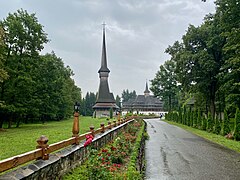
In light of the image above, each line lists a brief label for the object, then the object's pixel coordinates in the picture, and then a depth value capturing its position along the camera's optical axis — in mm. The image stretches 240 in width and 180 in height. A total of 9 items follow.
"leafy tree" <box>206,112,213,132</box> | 20603
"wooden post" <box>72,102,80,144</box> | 6423
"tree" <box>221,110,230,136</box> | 17170
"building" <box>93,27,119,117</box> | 57781
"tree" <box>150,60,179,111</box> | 52781
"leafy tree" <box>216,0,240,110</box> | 14062
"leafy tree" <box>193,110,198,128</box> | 25759
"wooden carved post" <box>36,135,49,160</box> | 4215
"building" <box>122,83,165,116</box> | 71938
